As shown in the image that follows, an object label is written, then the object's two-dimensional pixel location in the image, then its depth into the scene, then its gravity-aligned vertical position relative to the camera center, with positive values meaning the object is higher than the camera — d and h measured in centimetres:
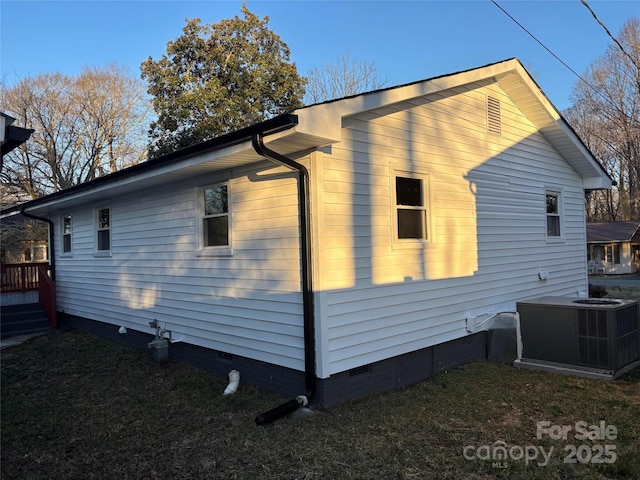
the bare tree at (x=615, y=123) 2884 +755
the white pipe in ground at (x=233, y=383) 579 -177
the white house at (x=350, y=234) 514 +10
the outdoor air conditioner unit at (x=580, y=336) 604 -143
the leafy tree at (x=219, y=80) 2295 +854
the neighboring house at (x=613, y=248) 2662 -97
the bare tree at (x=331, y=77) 2422 +895
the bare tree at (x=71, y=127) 2705 +765
